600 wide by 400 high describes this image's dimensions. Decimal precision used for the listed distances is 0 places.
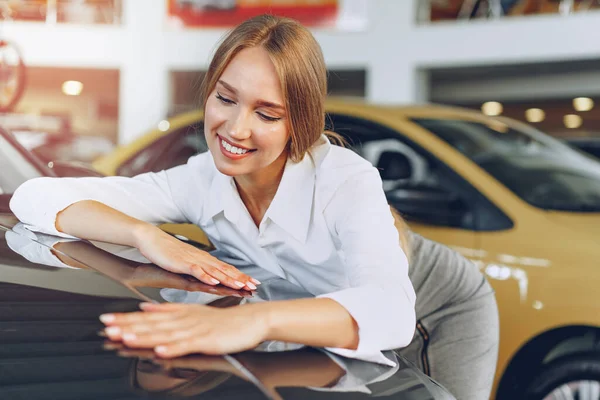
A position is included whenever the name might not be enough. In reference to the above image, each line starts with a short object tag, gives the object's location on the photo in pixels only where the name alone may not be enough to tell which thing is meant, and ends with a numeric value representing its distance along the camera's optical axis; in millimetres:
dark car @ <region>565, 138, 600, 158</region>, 9838
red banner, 13367
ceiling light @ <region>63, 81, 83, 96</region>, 16206
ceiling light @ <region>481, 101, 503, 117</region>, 13688
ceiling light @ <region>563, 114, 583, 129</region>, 13492
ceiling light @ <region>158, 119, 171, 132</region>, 3979
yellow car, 2639
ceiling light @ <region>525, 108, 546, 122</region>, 13656
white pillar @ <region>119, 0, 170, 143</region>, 14445
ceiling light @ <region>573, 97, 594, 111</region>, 12734
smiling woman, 1262
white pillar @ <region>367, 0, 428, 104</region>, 12586
